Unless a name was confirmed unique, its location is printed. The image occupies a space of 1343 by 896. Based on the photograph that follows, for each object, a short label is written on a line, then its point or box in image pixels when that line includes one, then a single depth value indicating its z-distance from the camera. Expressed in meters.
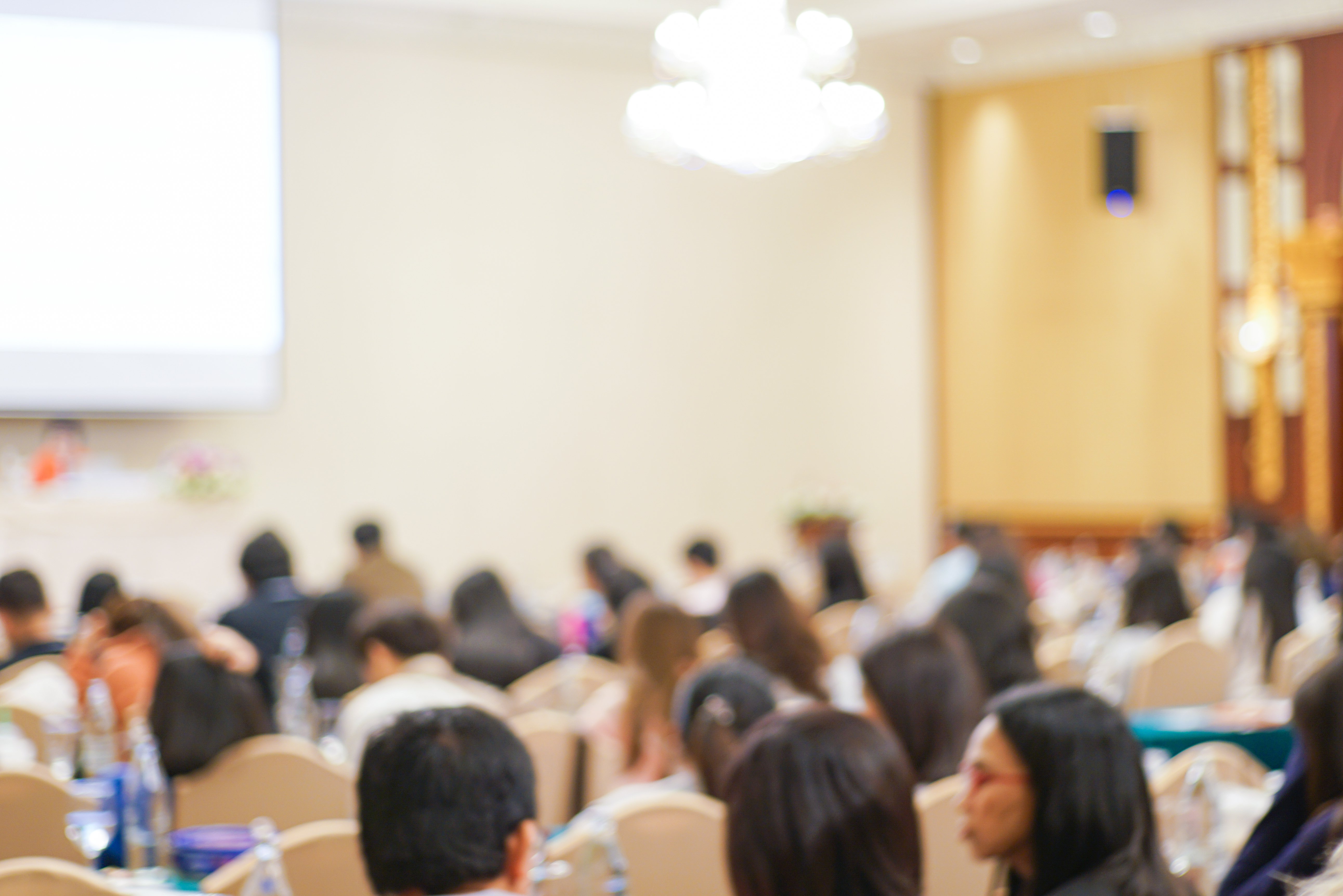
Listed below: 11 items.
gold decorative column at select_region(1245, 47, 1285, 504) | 13.13
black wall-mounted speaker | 12.70
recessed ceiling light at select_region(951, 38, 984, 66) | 13.86
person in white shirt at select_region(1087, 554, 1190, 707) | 6.82
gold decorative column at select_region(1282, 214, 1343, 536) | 11.52
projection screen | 10.99
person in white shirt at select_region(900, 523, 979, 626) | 8.77
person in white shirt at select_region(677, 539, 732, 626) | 8.64
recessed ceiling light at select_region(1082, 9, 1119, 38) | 13.18
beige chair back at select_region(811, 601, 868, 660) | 7.37
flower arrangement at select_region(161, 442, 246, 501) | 10.19
